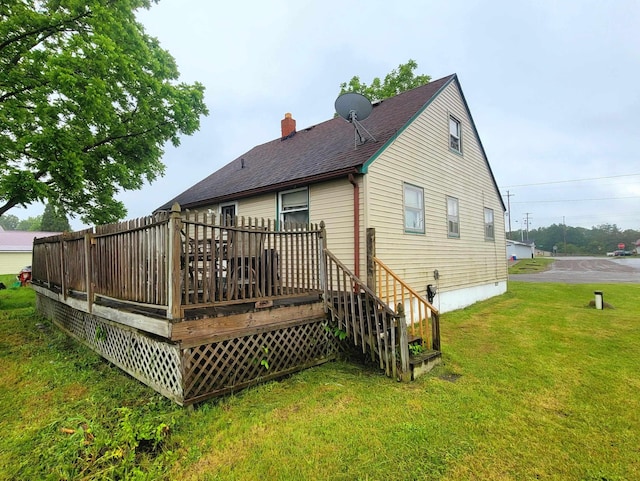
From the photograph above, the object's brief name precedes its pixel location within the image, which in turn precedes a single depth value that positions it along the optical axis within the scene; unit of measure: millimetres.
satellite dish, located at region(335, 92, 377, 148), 7723
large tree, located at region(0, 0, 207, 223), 7336
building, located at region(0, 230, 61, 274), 27766
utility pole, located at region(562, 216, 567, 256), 90250
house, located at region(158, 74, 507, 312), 6922
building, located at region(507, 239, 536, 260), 55747
